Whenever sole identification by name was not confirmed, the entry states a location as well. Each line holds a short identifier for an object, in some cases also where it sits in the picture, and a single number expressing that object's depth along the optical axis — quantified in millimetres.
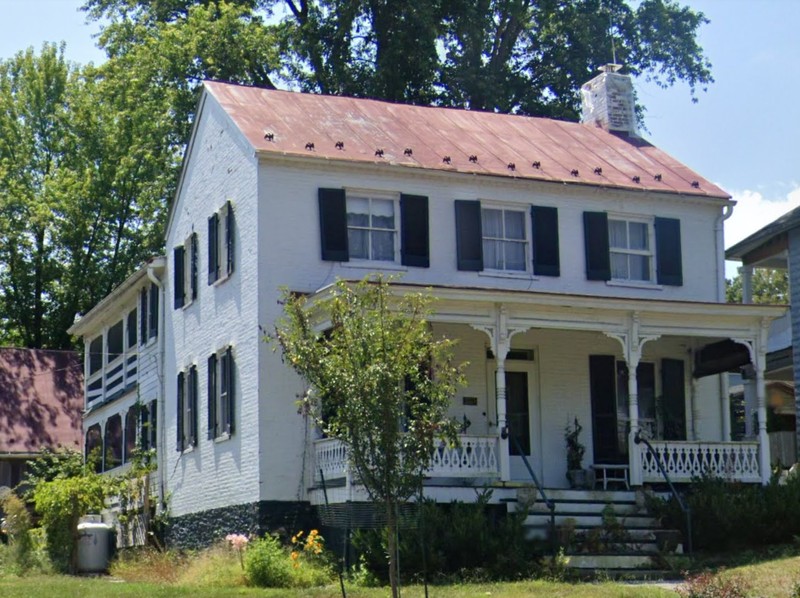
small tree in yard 15266
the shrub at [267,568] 19750
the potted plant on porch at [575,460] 24406
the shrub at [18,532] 25891
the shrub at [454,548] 19266
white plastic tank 26953
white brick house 22844
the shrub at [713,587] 15531
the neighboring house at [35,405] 39562
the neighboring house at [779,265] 28875
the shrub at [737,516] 21406
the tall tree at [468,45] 39438
